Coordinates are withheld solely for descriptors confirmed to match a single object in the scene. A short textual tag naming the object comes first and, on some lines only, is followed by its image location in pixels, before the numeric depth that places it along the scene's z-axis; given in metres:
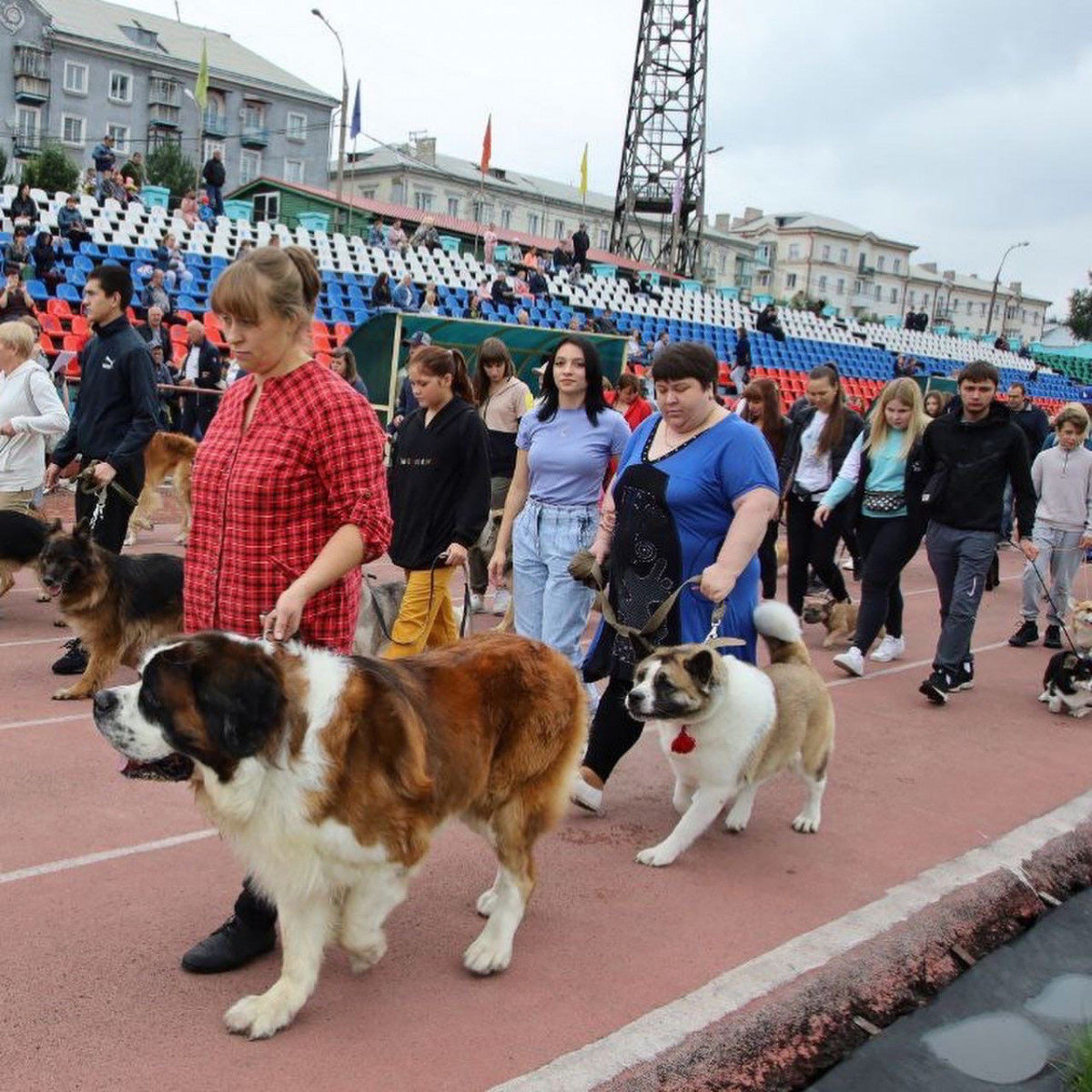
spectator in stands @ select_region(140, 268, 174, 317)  19.14
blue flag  38.31
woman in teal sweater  8.12
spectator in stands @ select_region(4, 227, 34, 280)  19.22
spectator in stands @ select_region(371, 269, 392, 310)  24.16
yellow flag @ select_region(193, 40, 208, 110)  35.91
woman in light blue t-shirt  6.03
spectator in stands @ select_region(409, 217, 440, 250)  30.25
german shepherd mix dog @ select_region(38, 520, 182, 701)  6.62
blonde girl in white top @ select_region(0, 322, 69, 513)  7.16
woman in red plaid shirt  3.23
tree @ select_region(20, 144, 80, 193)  52.03
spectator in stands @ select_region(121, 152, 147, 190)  26.56
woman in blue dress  4.46
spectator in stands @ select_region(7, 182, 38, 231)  21.53
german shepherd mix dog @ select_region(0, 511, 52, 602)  7.46
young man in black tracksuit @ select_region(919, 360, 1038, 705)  7.57
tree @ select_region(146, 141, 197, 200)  63.34
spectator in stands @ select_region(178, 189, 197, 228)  24.52
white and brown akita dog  4.50
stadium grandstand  21.03
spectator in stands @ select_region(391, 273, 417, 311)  24.53
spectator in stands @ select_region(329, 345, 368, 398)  11.83
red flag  41.43
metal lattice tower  55.12
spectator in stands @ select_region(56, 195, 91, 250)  21.36
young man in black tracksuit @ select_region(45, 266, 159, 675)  6.48
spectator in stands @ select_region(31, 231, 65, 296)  19.52
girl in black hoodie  5.95
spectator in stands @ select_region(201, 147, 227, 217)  26.97
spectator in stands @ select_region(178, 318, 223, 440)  15.74
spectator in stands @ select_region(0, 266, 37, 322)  12.46
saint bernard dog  2.82
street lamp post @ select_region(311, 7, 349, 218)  31.91
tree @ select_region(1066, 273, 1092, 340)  97.56
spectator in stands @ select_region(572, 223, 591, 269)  35.62
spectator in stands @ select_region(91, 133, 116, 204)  24.33
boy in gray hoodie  9.38
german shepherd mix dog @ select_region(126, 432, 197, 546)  11.57
